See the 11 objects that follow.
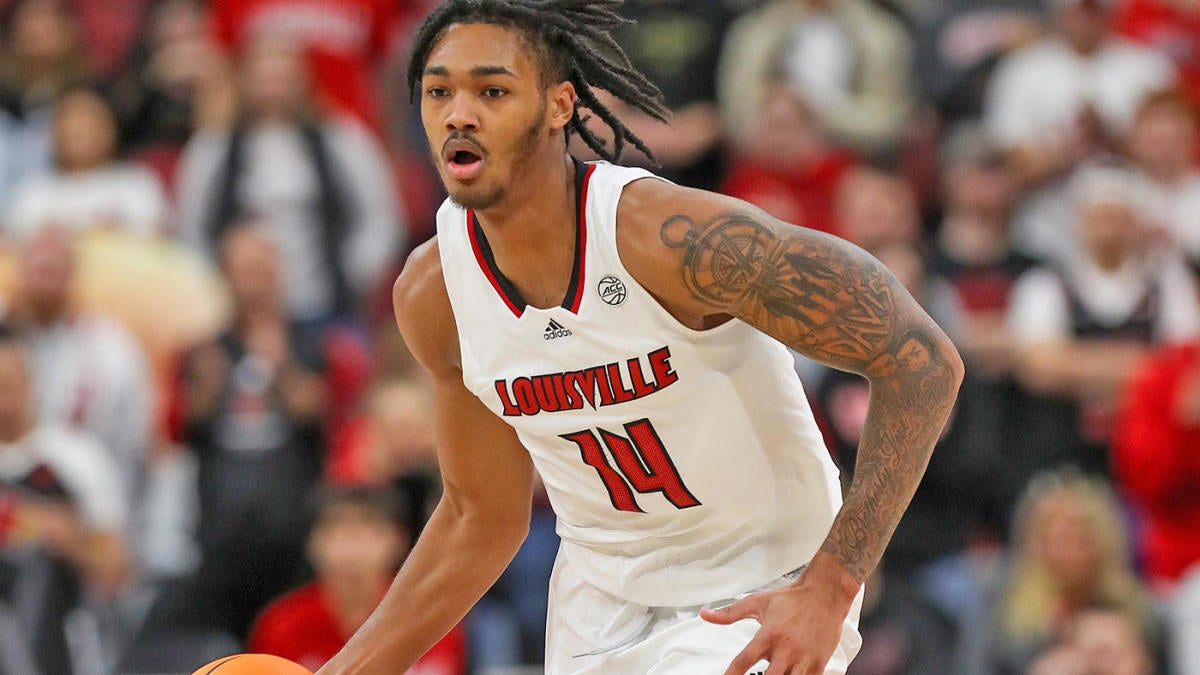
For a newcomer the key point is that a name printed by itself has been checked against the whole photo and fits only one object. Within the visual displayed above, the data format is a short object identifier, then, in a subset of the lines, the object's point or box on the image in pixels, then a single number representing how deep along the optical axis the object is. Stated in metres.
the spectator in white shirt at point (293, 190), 17.44
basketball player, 6.88
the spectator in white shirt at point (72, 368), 15.47
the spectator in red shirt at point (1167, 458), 13.84
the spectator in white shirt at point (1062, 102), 17.23
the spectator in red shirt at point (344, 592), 13.23
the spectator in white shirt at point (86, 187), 17.53
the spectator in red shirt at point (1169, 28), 19.02
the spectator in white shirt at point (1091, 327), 14.77
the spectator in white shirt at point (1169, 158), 16.67
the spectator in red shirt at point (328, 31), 19.00
